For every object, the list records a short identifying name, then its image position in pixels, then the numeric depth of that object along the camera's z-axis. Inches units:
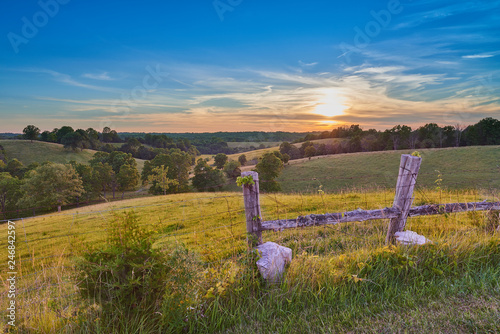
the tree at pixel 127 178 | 2117.4
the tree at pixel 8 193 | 1749.6
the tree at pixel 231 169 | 2288.4
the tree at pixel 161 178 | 1753.2
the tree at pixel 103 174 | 2022.6
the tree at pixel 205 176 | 2010.3
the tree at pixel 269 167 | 1758.1
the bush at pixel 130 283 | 119.0
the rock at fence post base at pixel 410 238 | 178.1
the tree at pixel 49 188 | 1545.3
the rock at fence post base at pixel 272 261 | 149.0
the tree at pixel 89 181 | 1909.4
